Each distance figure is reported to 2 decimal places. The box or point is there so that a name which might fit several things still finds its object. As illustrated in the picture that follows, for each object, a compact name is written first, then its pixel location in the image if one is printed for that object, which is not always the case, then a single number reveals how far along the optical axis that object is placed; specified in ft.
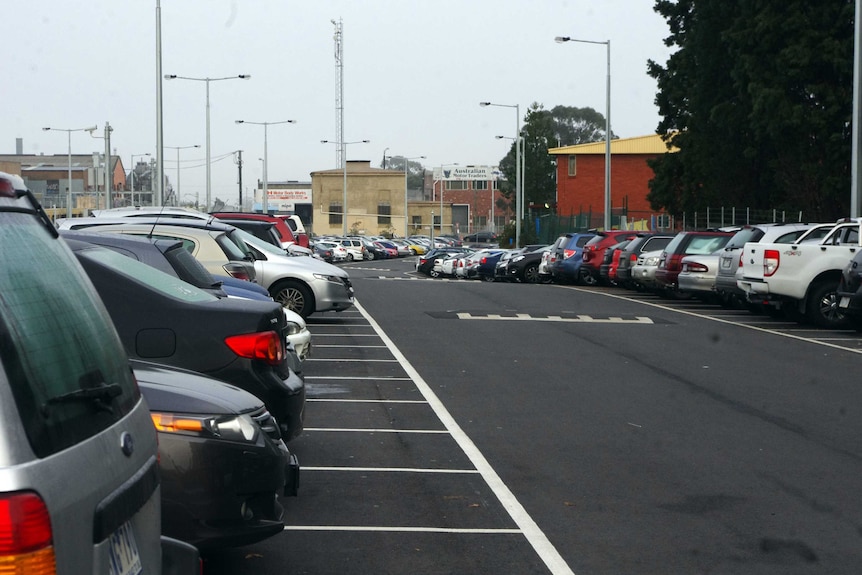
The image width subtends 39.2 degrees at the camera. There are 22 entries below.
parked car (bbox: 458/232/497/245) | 389.19
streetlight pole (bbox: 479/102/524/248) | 213.66
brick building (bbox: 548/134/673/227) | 278.05
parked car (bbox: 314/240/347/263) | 254.47
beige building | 430.20
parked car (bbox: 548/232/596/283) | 113.19
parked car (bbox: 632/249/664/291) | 90.58
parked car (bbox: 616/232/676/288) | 96.53
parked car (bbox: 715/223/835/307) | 69.46
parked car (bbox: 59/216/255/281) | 51.00
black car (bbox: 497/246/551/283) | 133.49
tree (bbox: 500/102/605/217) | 318.24
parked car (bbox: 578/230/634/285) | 108.06
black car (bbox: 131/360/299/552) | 16.99
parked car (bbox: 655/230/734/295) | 84.94
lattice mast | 353.10
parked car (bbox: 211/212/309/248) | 87.34
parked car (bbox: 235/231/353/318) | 65.36
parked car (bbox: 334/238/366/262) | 276.78
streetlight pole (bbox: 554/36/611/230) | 145.48
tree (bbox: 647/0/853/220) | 112.06
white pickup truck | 66.64
